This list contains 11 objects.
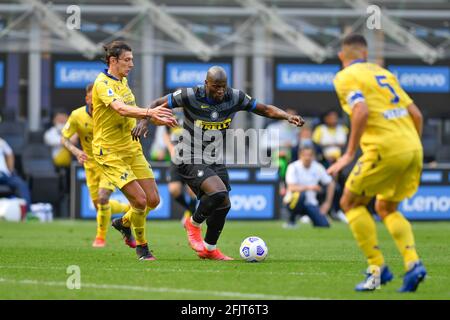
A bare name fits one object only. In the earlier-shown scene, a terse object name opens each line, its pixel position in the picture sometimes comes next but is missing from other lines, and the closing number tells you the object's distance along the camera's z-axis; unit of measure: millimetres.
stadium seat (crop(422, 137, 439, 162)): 26594
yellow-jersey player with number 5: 9820
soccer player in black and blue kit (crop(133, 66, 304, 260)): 13156
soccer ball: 13008
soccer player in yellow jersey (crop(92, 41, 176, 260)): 13266
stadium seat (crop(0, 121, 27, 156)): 25969
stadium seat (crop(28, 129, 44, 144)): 25844
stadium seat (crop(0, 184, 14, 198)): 24256
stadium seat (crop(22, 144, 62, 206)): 24891
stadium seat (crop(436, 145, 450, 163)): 27062
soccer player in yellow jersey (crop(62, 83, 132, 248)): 15750
